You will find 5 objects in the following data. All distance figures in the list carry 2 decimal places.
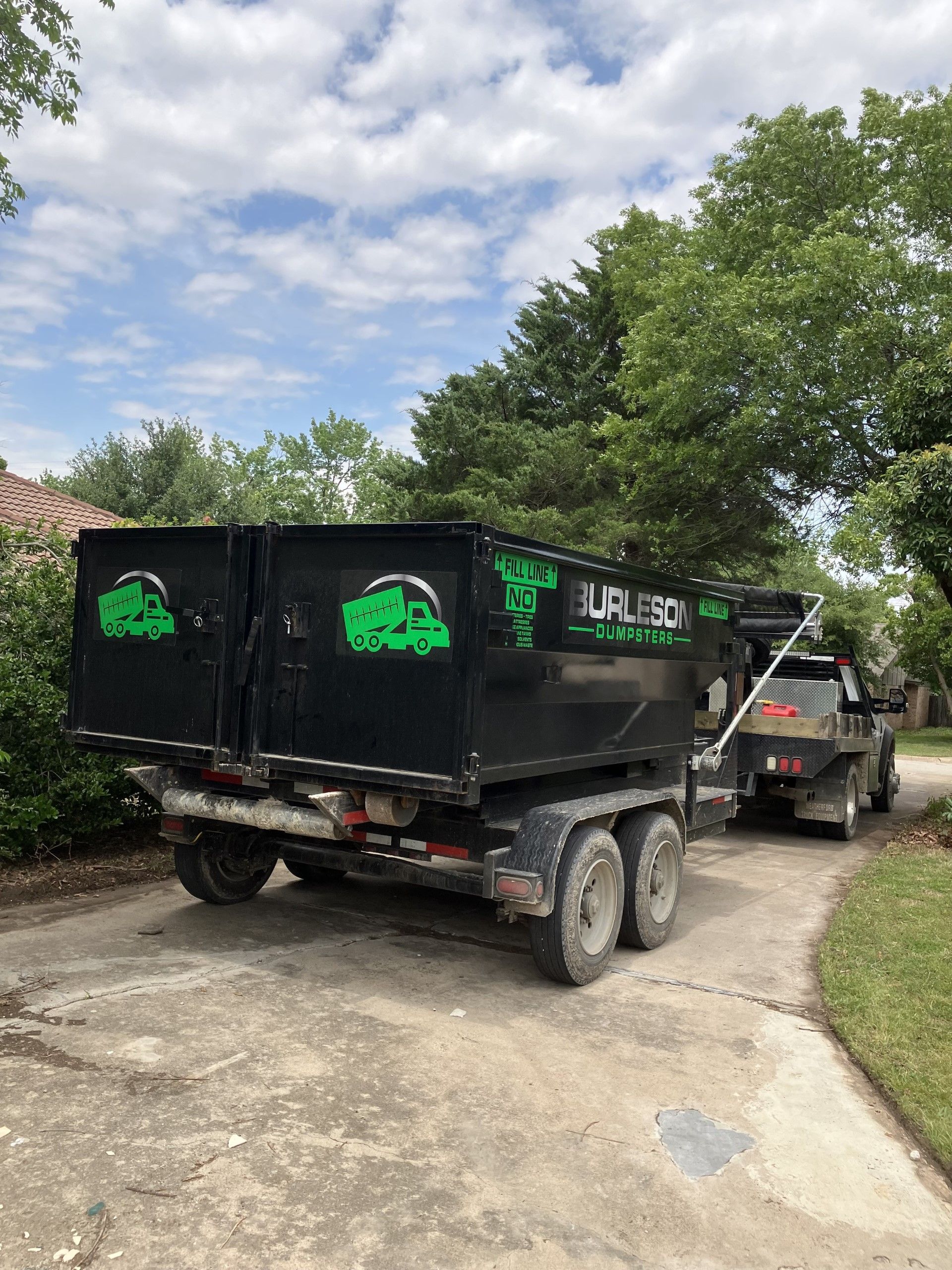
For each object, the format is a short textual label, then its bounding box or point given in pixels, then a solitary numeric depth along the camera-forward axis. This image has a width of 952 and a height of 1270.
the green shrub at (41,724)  7.36
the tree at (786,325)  15.30
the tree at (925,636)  30.41
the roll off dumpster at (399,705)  5.03
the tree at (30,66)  9.59
